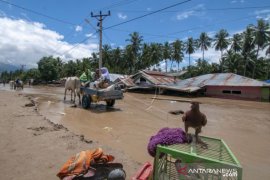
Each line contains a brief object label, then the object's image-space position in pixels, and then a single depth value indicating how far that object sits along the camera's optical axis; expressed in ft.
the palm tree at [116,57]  191.29
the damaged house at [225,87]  83.41
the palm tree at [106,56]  192.70
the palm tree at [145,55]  184.93
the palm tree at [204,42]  188.55
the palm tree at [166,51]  196.75
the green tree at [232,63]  154.10
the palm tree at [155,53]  183.14
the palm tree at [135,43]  177.17
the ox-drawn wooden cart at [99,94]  36.32
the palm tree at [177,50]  195.52
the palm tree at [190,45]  196.93
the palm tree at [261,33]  139.33
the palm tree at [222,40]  172.04
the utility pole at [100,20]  65.67
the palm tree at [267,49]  135.54
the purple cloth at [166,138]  9.35
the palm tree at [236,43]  163.81
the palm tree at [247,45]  146.82
